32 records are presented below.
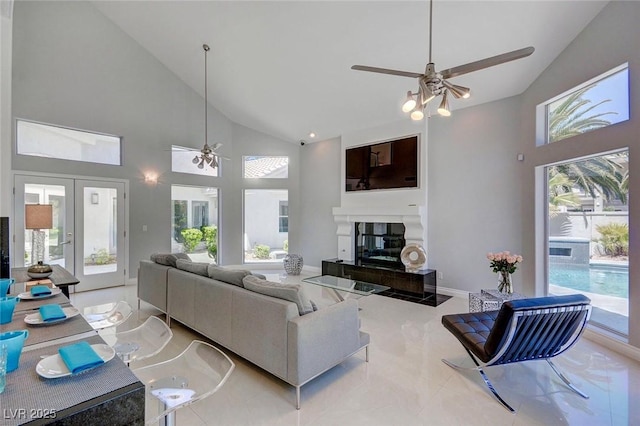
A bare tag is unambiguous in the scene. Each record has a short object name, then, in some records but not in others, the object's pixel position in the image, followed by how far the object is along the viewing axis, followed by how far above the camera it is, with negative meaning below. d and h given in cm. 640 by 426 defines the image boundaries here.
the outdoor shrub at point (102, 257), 548 -84
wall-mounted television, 552 +95
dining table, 79 -54
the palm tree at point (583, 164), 328 +60
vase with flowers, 335 -62
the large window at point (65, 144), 479 +120
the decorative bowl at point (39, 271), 285 -59
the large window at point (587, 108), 315 +128
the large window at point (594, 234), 322 -26
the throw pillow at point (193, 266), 328 -63
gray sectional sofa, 221 -98
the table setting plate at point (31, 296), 186 -54
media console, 496 -123
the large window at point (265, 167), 755 +116
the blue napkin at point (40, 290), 192 -52
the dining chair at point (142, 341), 156 -76
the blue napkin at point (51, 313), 146 -51
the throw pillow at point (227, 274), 284 -62
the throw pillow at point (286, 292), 236 -66
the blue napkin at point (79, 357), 99 -51
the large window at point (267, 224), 762 -30
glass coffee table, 376 -100
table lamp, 296 -5
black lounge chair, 217 -92
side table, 335 -100
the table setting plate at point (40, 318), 143 -53
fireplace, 580 -64
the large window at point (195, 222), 654 -21
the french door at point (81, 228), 478 -28
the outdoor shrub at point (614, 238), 317 -29
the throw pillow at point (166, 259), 380 -62
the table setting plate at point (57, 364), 97 -53
